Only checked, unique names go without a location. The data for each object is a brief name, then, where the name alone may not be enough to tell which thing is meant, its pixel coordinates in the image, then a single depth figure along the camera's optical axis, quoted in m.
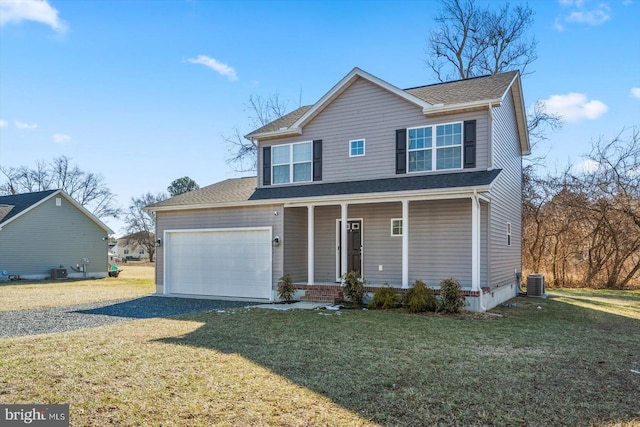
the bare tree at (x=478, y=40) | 23.19
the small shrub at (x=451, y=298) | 10.40
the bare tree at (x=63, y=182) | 42.72
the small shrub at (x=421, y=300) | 10.57
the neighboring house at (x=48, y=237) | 22.59
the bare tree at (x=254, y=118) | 25.83
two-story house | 11.90
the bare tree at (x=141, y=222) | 52.69
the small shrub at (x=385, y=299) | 11.19
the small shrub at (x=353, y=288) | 11.74
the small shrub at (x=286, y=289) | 12.77
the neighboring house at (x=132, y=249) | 53.59
